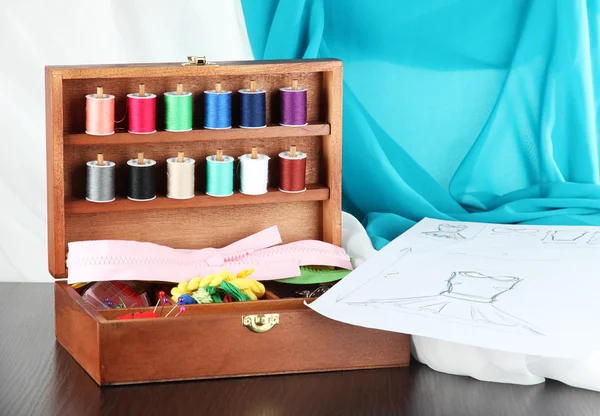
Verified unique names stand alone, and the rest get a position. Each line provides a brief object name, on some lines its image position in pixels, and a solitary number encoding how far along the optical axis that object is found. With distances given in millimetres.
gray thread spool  1543
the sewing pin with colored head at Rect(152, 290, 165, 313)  1485
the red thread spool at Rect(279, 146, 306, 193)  1591
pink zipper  1507
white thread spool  1583
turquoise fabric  1803
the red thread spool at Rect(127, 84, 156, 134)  1545
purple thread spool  1582
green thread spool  1556
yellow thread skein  1493
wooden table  1354
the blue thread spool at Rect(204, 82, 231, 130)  1562
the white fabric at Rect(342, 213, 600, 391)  1383
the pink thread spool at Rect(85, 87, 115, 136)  1530
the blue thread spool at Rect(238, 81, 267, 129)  1573
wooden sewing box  1398
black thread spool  1554
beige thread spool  1566
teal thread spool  1573
